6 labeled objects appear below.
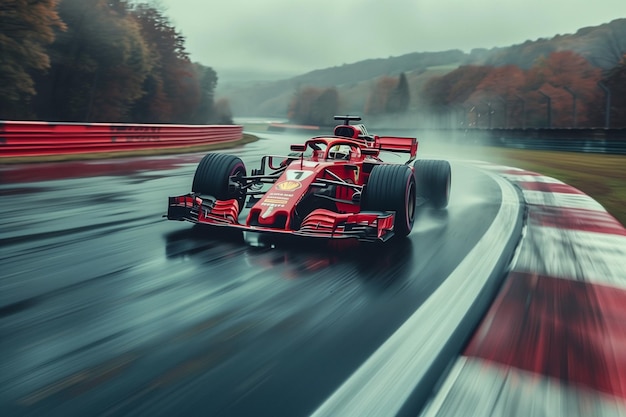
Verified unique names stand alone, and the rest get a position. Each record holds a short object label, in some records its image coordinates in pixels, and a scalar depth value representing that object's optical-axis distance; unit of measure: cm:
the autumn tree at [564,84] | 7381
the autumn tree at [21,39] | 2230
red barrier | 1392
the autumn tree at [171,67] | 5356
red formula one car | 553
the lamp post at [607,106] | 2733
